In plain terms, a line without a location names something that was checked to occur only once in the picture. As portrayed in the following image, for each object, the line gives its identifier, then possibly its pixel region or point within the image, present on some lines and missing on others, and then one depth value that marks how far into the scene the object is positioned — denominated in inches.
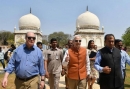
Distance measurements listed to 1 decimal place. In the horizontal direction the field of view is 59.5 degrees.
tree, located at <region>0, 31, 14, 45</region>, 1453.6
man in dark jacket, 82.1
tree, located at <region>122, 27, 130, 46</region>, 998.8
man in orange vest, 99.5
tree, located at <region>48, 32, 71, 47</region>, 1563.7
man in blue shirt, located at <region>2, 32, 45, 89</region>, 81.6
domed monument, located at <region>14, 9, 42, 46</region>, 919.2
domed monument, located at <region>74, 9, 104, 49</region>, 892.0
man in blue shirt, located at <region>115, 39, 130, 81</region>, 97.8
